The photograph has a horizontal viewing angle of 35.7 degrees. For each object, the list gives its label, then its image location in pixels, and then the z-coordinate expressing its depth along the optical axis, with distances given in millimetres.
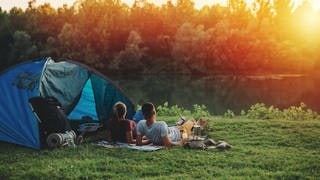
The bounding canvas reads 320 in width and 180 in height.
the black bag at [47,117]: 9398
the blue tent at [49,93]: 9797
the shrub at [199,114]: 14477
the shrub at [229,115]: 15470
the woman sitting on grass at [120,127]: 9539
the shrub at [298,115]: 14609
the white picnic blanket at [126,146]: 8875
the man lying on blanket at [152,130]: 9086
